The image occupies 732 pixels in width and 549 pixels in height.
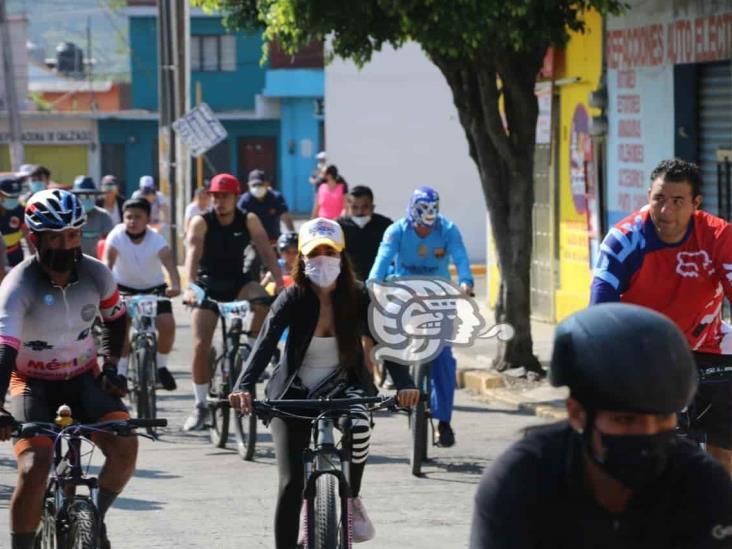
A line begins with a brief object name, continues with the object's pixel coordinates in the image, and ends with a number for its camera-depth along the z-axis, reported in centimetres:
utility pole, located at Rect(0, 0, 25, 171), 4106
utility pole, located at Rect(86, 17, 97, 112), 6850
